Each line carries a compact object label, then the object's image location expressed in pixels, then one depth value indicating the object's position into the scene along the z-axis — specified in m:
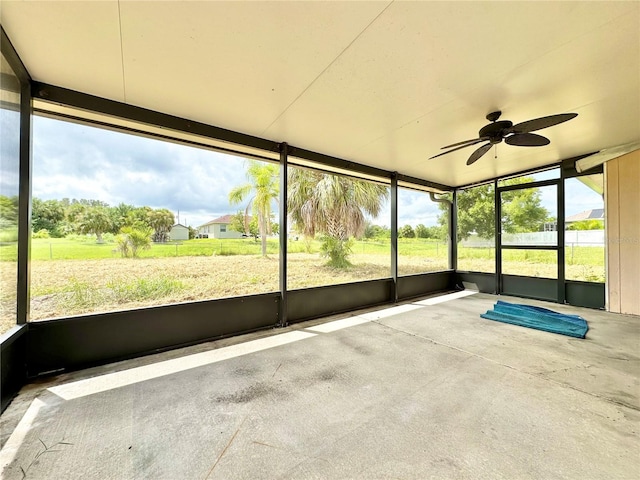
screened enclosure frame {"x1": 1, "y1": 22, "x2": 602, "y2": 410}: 2.14
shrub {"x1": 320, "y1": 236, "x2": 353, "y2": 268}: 6.55
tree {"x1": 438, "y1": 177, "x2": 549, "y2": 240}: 5.27
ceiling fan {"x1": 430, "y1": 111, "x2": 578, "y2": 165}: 2.50
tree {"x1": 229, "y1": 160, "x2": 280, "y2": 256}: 4.75
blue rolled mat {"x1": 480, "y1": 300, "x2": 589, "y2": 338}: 3.31
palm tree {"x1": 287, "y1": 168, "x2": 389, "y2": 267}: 6.43
